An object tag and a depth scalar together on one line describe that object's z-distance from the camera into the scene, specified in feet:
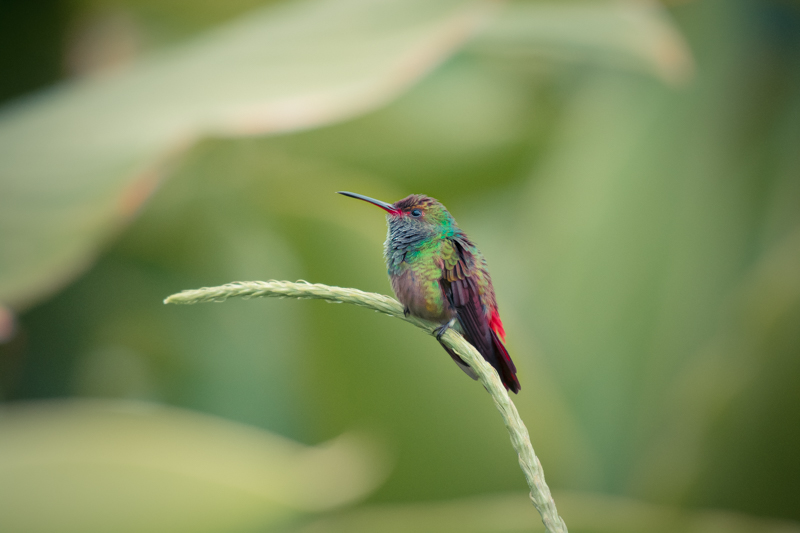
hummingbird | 8.48
